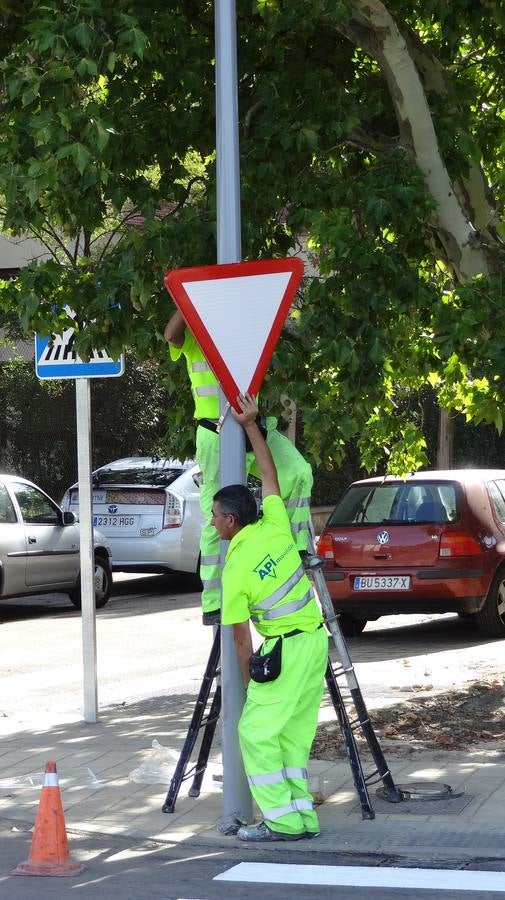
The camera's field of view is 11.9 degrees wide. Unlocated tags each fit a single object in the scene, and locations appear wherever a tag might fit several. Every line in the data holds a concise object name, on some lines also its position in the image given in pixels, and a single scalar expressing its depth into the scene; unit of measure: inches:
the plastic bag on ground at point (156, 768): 495.2
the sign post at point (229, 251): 422.3
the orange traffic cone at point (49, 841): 388.9
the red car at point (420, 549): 874.2
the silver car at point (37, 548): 1060.2
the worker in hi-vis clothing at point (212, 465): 441.9
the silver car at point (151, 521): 1212.1
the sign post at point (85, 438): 622.9
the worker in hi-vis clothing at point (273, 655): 402.2
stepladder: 435.3
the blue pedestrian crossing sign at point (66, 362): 620.3
